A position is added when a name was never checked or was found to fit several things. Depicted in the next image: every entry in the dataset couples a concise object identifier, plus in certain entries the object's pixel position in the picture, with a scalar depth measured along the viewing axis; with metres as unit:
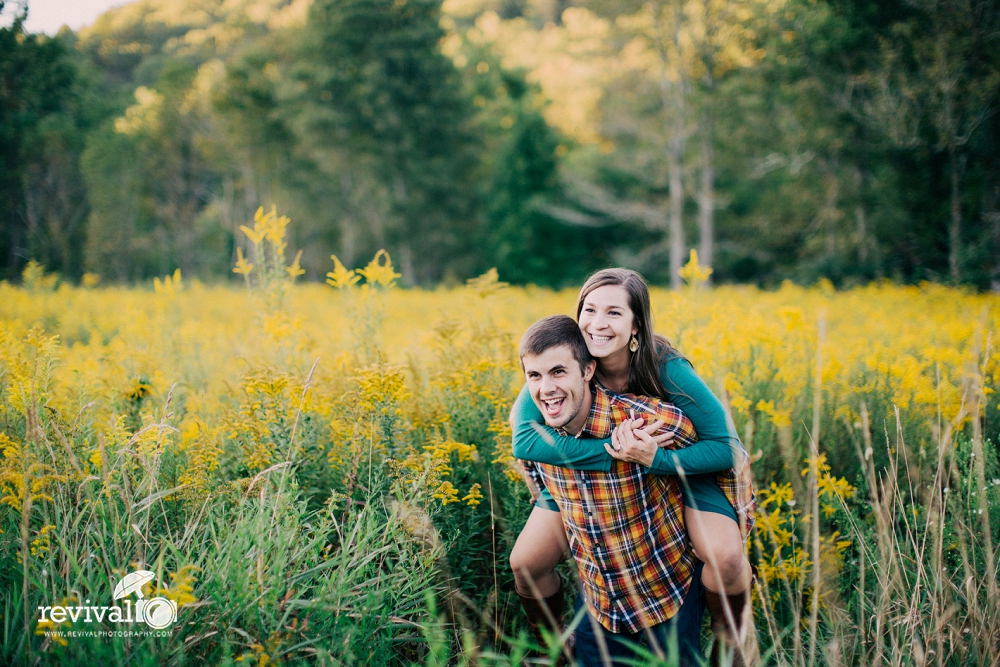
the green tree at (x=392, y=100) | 21.98
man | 2.21
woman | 2.17
